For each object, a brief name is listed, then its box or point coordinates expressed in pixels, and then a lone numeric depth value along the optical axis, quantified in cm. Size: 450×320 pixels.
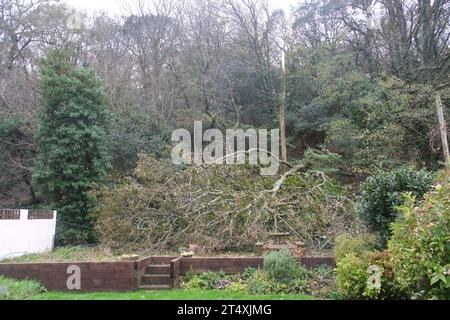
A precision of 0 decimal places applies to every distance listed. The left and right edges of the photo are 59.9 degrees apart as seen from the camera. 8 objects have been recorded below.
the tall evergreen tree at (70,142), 1055
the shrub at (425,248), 333
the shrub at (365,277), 430
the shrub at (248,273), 614
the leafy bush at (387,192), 578
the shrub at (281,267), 559
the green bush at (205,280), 595
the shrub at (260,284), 539
